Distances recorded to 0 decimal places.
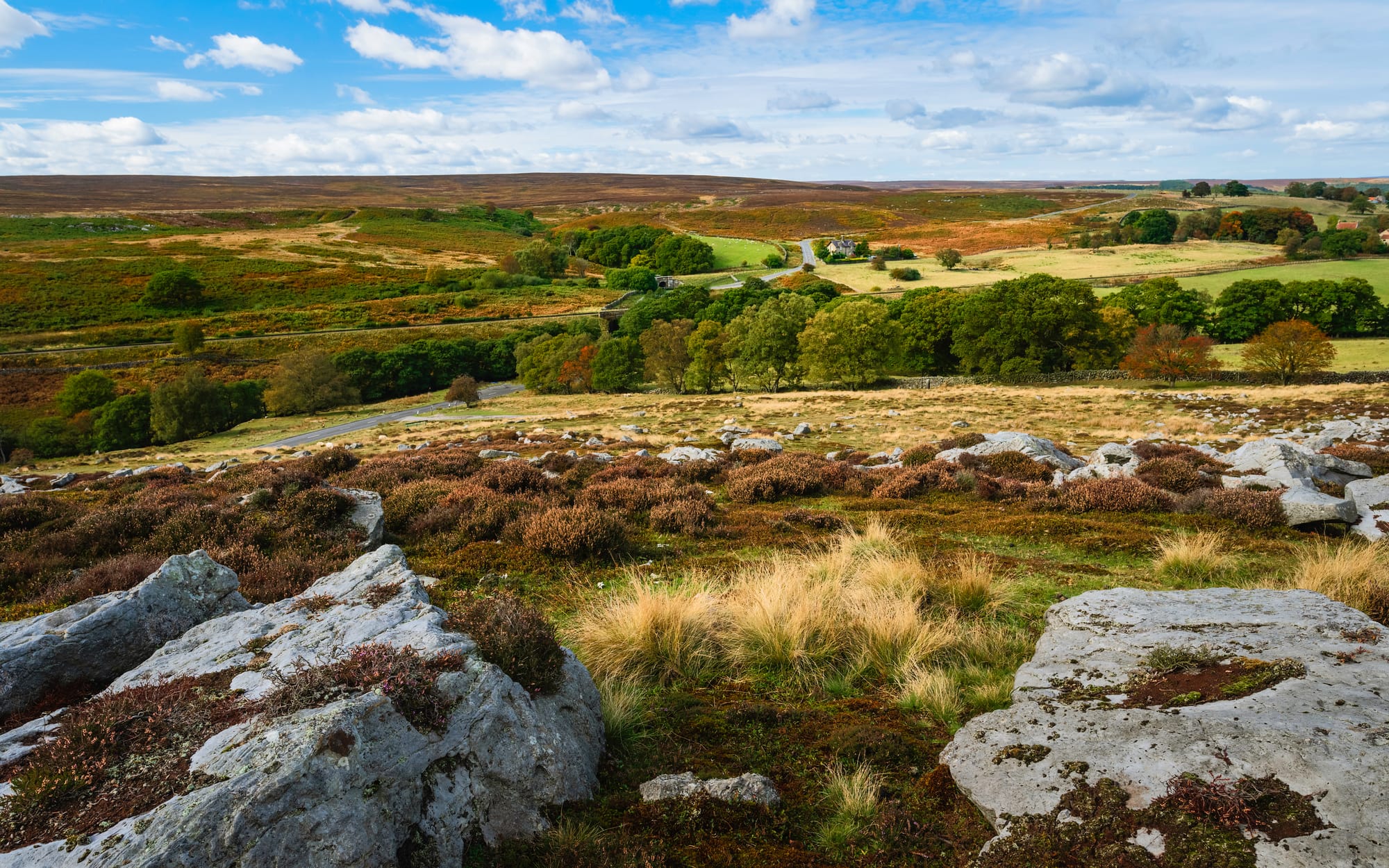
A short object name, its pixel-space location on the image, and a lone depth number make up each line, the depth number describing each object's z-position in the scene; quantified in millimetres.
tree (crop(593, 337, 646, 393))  75812
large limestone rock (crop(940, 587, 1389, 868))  3381
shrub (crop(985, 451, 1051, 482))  15922
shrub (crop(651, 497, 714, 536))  12008
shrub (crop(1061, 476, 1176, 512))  12812
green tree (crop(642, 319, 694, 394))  73550
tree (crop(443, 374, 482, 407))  67875
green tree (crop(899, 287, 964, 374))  73375
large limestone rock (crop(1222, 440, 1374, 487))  13898
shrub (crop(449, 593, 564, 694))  4770
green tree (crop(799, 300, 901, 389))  65438
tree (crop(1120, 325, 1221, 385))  55250
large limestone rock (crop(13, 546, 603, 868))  3121
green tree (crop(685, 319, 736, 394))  72812
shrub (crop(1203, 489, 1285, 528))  11375
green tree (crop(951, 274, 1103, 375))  64875
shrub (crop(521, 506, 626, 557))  10031
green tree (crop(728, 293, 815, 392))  68625
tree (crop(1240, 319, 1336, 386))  49469
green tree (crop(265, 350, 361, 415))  73000
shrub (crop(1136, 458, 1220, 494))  14141
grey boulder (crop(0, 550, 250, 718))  5422
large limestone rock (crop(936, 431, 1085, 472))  17250
